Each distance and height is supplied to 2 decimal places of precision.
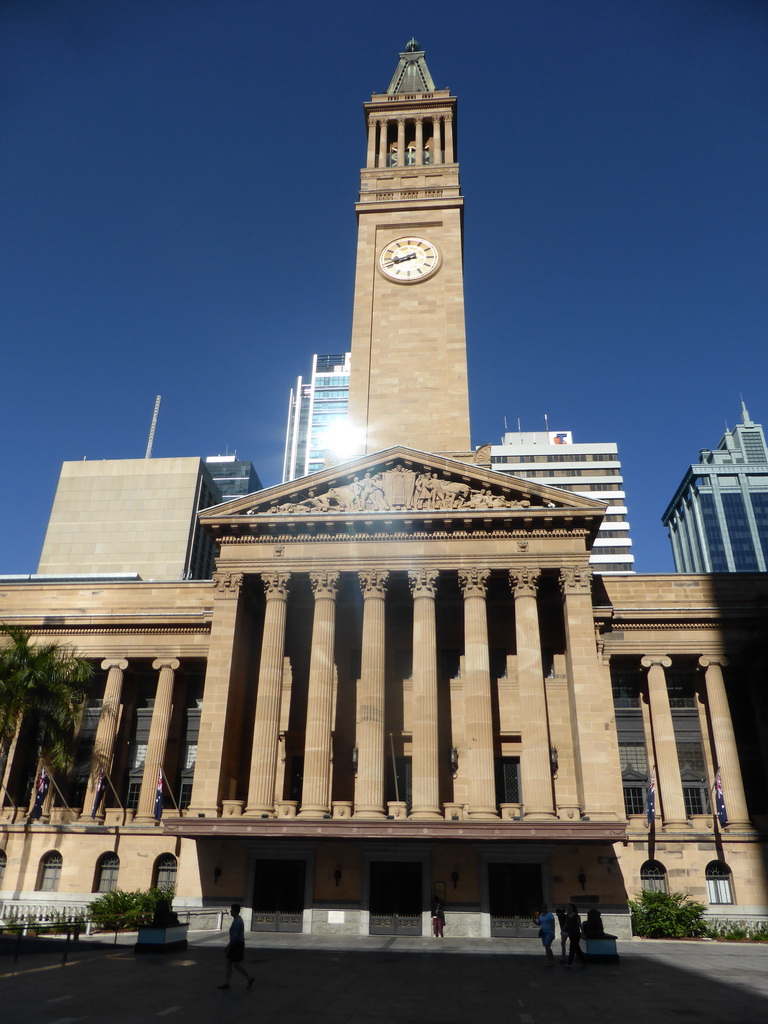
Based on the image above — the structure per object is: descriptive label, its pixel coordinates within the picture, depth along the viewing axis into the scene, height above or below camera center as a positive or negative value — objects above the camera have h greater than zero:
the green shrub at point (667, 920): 33.81 -0.61
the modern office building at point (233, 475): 175.12 +87.42
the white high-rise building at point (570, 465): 119.19 +60.81
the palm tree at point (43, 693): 39.09 +9.29
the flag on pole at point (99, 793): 41.88 +4.89
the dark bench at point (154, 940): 25.90 -1.37
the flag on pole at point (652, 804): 37.41 +4.33
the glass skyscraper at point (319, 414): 184.38 +105.88
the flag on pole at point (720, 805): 37.72 +4.38
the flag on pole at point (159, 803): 39.47 +4.21
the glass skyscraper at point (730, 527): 190.25 +85.15
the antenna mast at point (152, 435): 138.30 +75.05
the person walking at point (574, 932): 24.53 -0.85
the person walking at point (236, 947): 19.38 -1.14
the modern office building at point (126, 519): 109.50 +48.63
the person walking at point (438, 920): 33.06 -0.78
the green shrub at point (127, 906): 33.44 -0.48
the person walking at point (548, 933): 24.55 -0.89
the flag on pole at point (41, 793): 40.81 +4.71
